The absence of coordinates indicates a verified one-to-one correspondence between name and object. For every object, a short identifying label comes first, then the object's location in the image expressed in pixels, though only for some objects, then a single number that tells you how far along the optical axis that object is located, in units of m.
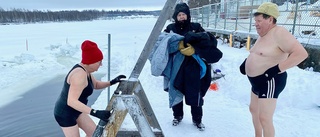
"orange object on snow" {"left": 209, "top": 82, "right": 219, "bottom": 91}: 5.34
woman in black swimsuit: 2.05
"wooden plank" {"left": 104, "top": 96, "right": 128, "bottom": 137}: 1.82
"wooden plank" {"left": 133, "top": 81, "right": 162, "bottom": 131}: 2.15
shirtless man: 2.14
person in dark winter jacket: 2.98
